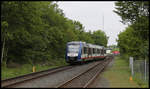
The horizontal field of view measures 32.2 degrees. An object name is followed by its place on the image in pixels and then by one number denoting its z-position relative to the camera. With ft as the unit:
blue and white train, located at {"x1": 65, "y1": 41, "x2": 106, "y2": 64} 113.29
